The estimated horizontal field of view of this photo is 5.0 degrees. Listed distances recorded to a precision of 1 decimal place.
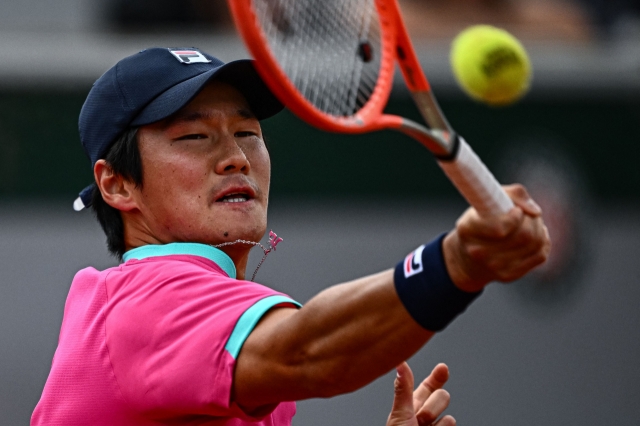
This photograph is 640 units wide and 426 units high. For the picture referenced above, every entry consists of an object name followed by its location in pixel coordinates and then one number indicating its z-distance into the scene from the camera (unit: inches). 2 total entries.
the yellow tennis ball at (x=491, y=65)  320.8
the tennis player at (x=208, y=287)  300.6
